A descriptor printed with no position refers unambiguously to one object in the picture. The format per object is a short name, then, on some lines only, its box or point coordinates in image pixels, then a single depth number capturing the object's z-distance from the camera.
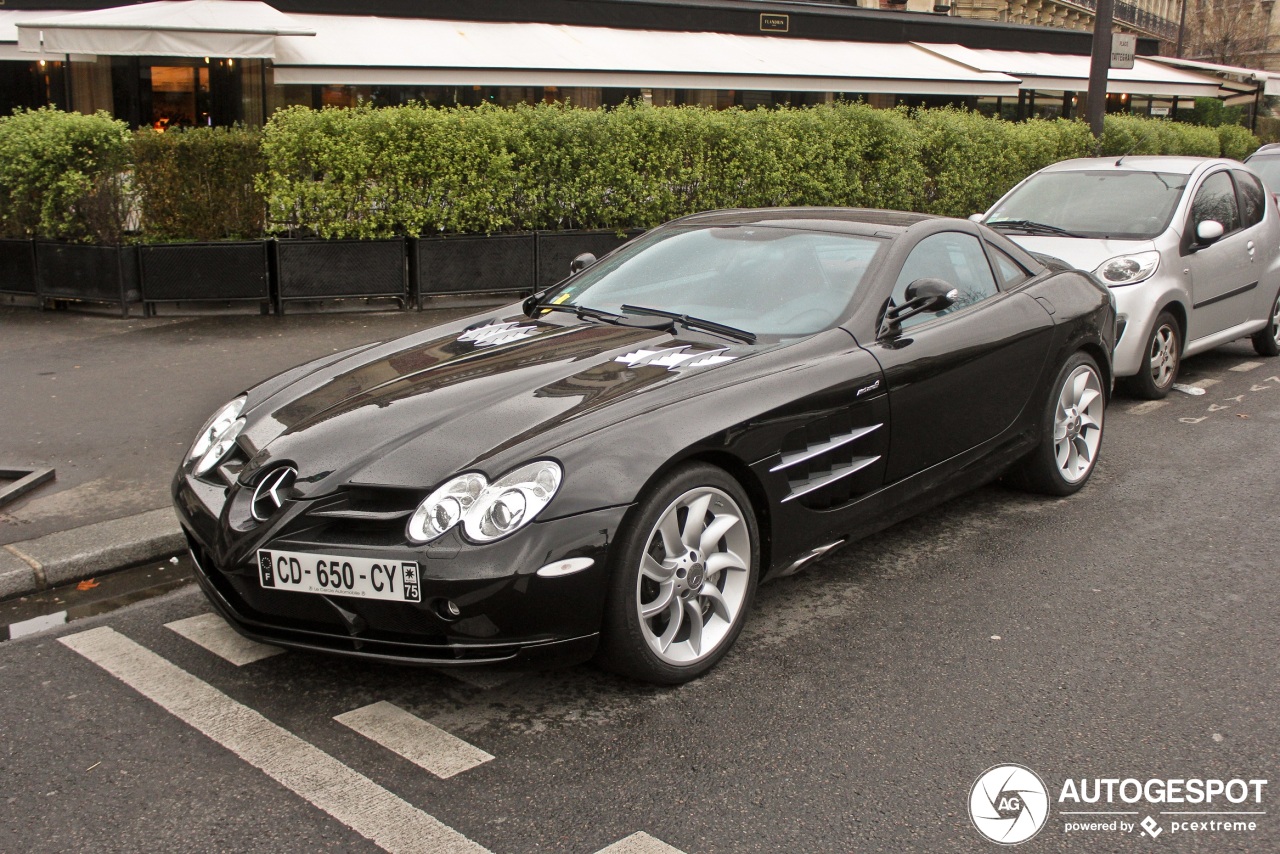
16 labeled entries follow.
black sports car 3.47
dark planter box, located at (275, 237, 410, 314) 10.22
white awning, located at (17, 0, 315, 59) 13.99
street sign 14.12
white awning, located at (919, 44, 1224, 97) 24.66
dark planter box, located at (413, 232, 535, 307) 10.72
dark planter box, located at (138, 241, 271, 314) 9.96
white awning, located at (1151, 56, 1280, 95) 32.50
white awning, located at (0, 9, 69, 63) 15.30
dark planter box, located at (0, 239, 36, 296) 10.13
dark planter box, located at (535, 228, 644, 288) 11.34
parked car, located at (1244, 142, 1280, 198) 14.57
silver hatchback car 7.84
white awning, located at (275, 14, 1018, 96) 15.89
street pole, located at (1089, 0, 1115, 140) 14.09
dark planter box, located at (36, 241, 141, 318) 9.90
